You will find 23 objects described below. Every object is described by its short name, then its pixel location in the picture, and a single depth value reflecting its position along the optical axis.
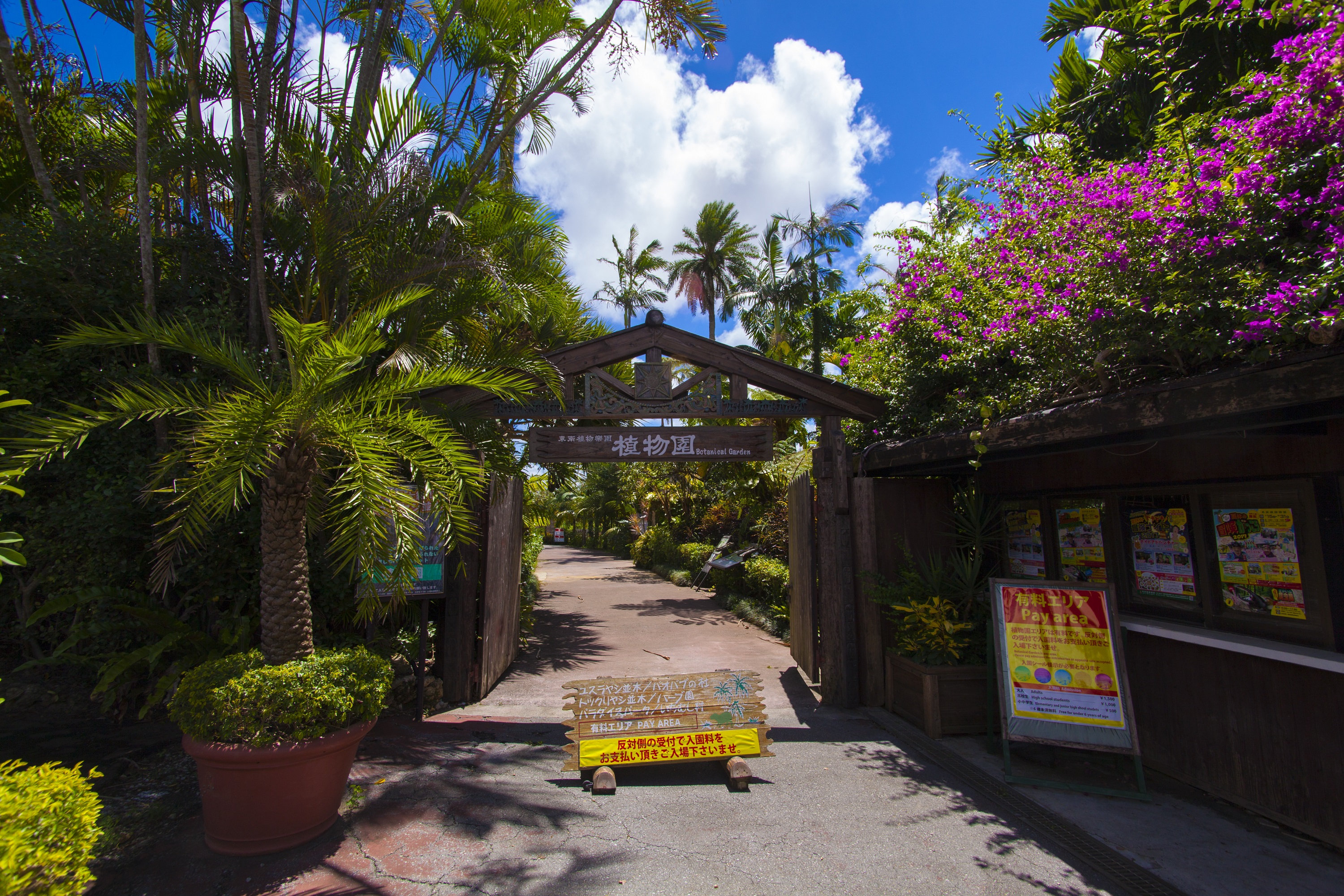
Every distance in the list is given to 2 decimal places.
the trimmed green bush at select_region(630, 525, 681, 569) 19.92
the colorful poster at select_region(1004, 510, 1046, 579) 5.71
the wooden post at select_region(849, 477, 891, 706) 6.11
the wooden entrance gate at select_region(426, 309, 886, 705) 6.06
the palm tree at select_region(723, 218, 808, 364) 22.09
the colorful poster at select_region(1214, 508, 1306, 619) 3.81
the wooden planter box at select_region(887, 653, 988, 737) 5.20
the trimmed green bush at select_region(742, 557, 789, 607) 11.20
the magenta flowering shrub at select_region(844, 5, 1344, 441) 3.57
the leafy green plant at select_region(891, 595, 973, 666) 5.32
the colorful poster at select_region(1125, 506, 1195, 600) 4.43
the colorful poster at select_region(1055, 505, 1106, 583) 5.11
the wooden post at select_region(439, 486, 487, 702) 5.92
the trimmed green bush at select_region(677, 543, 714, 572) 17.27
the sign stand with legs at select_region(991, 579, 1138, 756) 4.22
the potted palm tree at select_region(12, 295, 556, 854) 3.29
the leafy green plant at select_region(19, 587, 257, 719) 4.65
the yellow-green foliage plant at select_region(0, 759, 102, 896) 2.09
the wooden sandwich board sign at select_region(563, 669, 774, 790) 4.47
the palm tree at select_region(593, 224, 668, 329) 22.69
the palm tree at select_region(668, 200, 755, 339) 24.09
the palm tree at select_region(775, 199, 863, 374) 21.53
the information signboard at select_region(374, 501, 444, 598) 5.55
